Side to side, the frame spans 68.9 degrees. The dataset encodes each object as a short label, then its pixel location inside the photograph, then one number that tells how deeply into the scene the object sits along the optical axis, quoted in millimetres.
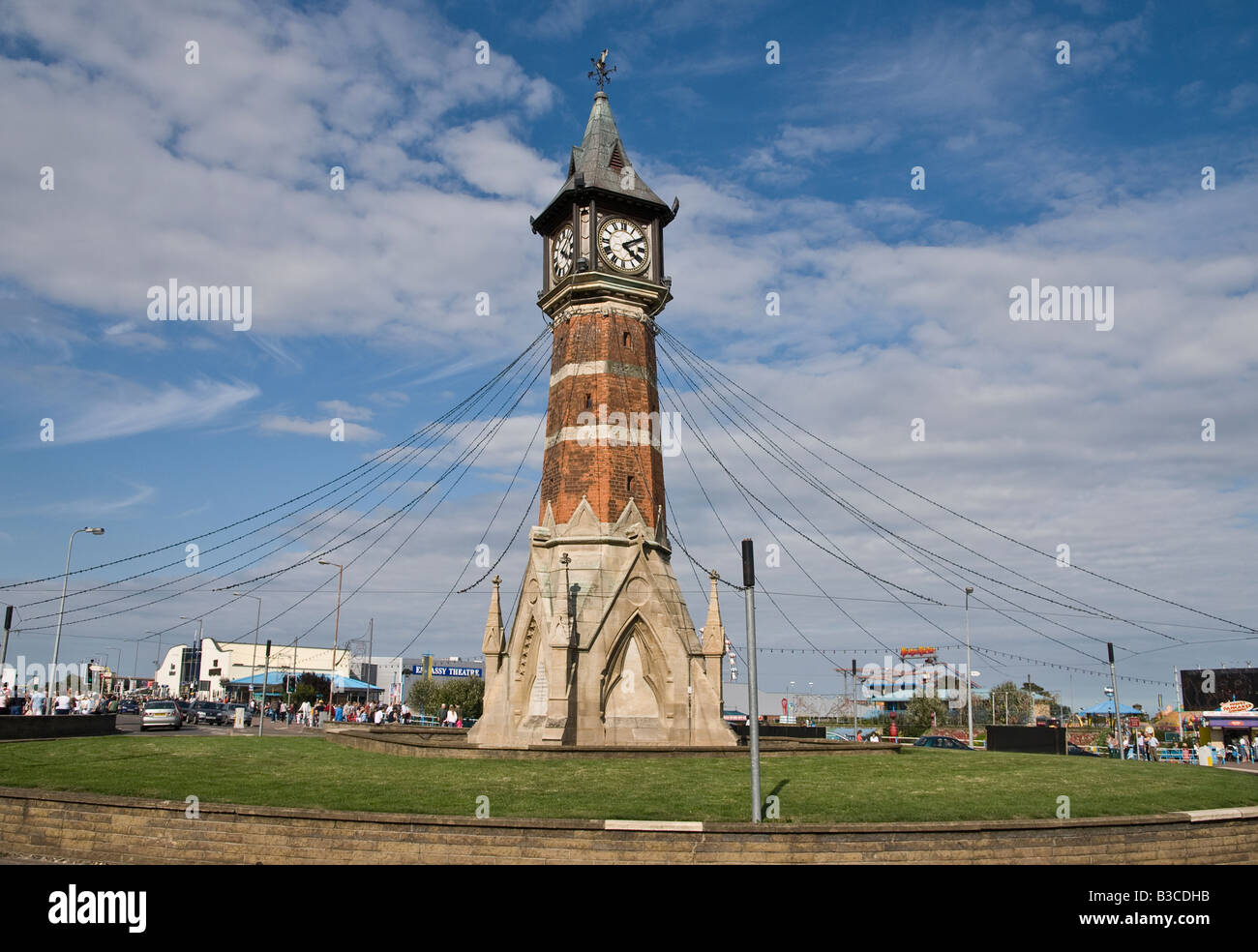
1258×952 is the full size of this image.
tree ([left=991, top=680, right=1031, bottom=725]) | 117312
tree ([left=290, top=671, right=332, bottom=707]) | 94500
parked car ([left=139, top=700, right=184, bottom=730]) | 42844
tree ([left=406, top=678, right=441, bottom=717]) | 92188
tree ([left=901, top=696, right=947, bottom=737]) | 87475
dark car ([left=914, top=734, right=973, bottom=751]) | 42469
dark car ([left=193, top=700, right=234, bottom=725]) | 53728
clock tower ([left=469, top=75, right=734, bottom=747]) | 30719
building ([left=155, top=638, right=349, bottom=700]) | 141625
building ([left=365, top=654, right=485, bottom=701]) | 110250
